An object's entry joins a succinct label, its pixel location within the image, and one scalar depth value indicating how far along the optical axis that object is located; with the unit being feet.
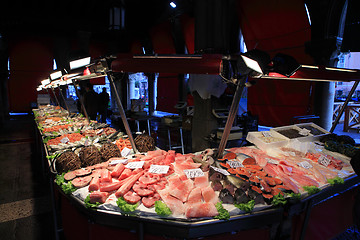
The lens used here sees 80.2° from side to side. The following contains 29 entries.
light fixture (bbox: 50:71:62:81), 20.56
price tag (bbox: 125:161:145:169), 8.04
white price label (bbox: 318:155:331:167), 9.10
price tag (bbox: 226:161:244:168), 8.09
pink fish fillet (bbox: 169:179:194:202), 6.18
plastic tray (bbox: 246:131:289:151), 10.78
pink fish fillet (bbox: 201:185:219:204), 6.10
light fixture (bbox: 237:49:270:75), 5.60
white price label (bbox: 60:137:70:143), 12.26
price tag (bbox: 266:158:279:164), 8.87
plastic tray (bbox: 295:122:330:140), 12.31
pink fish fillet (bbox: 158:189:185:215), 5.64
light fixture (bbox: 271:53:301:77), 6.89
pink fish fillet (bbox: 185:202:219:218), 5.45
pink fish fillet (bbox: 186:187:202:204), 6.11
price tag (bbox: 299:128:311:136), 12.30
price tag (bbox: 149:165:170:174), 7.51
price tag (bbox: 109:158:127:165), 8.54
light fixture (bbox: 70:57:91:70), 14.58
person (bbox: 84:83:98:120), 27.20
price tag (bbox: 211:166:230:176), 6.95
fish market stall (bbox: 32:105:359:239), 5.54
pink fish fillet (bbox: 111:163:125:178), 7.58
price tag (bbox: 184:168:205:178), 7.03
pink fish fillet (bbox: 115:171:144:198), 6.35
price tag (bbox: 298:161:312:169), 8.71
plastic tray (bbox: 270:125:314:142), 11.75
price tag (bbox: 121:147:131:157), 9.86
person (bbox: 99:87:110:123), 34.01
